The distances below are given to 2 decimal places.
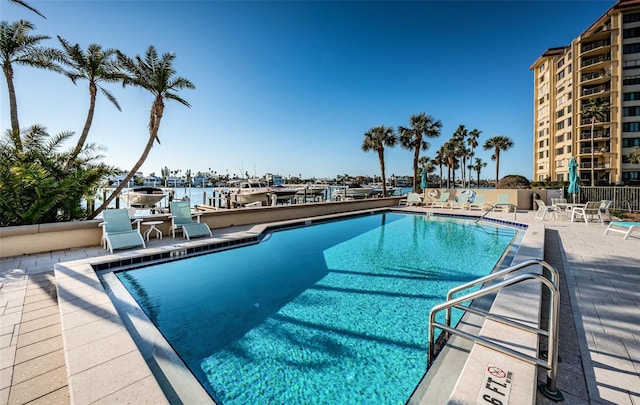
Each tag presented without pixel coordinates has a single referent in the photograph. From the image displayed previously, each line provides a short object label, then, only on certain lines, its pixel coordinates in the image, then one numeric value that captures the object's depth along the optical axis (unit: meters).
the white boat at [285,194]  18.86
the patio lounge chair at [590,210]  9.41
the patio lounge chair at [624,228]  6.87
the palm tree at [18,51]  8.55
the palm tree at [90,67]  9.36
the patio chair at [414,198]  16.75
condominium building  28.77
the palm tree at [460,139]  36.94
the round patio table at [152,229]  7.12
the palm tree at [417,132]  22.80
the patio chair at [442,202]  15.59
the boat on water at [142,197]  14.71
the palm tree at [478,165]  56.55
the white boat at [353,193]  19.95
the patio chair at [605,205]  9.34
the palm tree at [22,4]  5.24
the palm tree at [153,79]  10.41
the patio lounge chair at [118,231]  6.08
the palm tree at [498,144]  44.28
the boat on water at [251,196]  17.02
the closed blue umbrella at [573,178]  12.20
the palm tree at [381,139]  24.11
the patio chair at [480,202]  13.93
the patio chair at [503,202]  13.28
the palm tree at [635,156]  26.55
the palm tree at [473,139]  39.03
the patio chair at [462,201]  14.48
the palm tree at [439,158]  41.96
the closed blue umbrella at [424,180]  17.83
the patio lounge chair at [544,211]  10.77
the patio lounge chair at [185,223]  7.48
